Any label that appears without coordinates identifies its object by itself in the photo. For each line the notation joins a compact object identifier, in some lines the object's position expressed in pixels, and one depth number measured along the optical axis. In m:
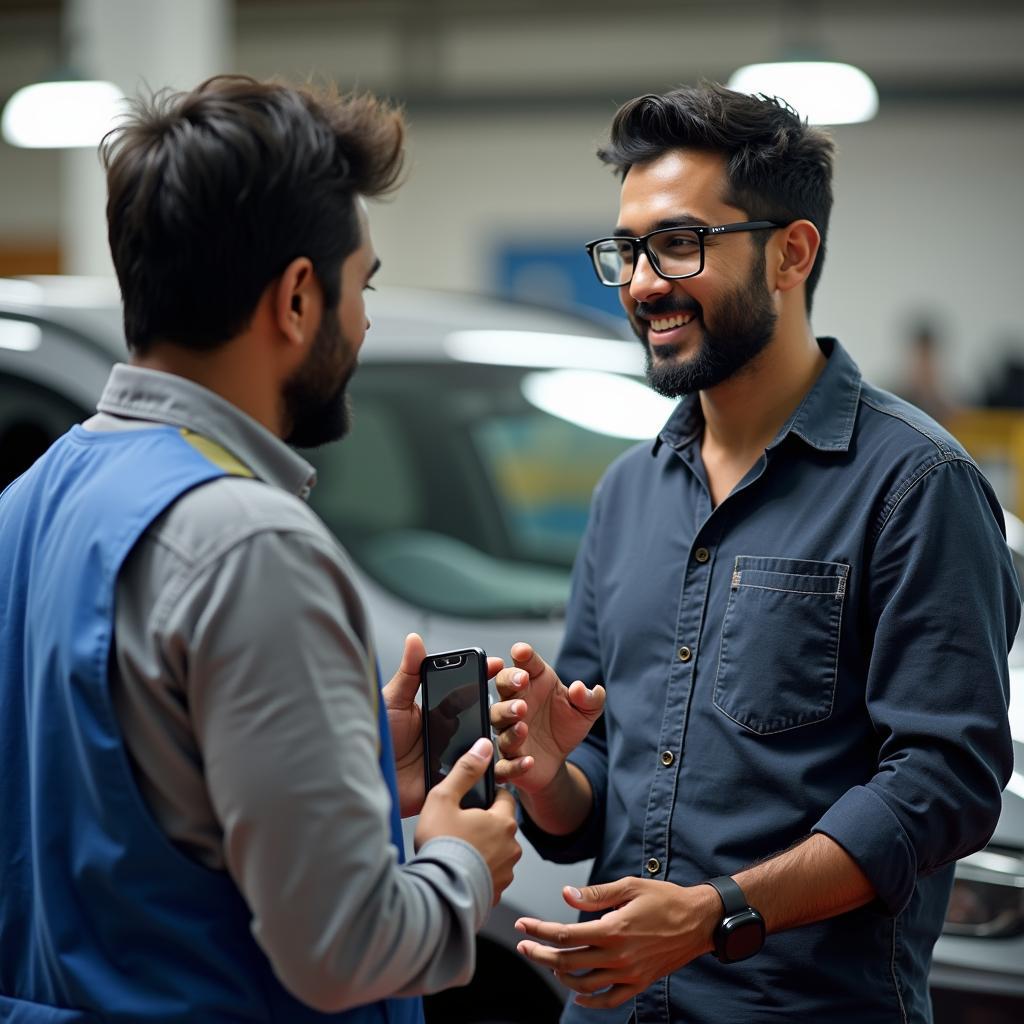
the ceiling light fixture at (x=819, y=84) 6.93
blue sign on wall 11.32
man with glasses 1.48
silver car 2.08
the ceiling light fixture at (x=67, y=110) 6.27
